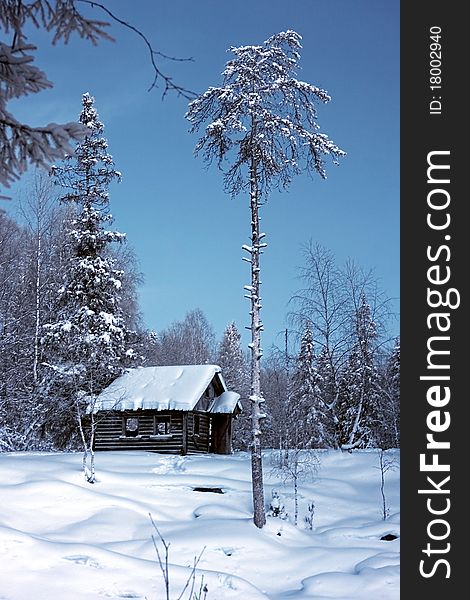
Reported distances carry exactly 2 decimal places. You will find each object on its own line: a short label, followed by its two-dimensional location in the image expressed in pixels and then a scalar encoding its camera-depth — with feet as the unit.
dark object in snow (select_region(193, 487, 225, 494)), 64.39
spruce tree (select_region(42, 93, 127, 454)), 91.91
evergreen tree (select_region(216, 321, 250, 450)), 141.88
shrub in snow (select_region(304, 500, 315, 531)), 55.08
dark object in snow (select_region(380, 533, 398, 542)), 50.47
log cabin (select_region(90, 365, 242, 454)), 92.12
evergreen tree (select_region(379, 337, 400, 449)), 87.61
